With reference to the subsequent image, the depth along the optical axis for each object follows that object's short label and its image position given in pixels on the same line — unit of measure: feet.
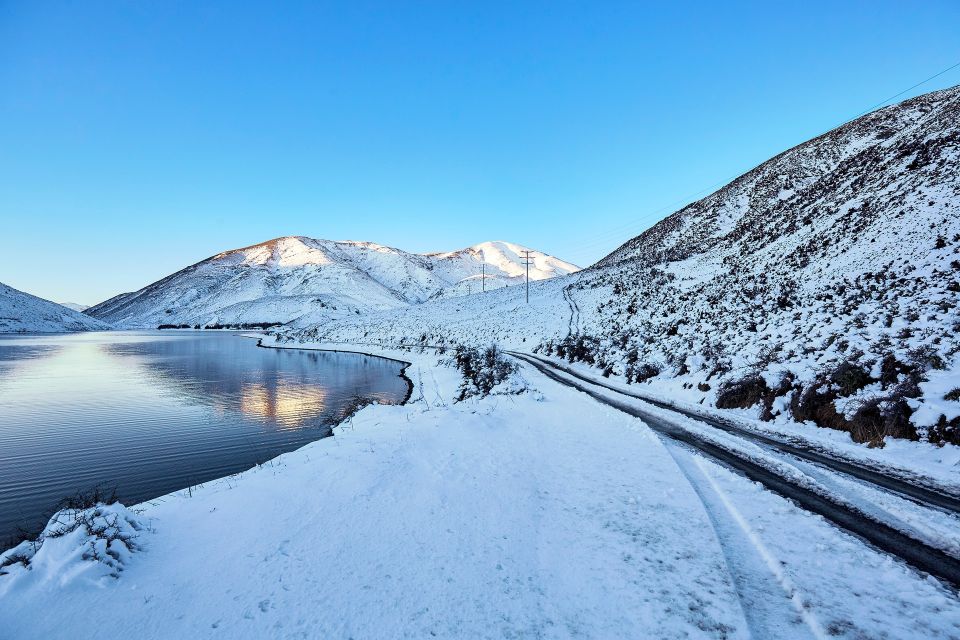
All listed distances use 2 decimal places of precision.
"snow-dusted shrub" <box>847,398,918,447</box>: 31.04
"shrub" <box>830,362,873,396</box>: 37.73
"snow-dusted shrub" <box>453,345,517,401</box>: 76.02
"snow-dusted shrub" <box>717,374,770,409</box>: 45.44
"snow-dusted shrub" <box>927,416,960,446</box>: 28.30
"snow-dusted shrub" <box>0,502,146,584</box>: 15.70
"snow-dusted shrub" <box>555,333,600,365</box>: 94.02
